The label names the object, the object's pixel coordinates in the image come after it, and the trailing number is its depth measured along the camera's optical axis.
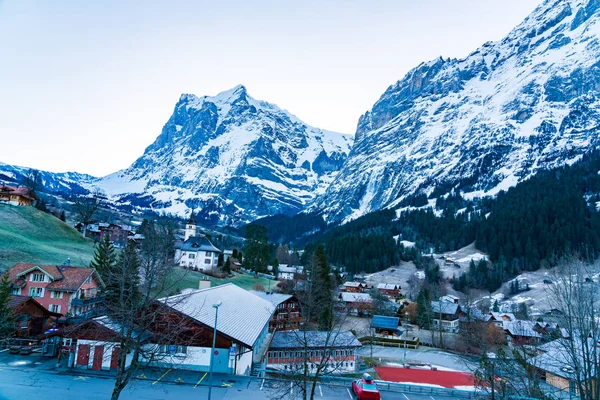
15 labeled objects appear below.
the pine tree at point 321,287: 57.92
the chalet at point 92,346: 26.94
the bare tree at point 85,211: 93.50
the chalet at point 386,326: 69.06
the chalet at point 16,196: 85.25
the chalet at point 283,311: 55.09
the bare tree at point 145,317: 17.00
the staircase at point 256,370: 31.83
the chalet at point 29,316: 34.62
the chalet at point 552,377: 39.06
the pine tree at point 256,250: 96.94
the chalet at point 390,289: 109.75
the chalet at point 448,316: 82.12
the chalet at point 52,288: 45.03
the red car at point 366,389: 25.81
